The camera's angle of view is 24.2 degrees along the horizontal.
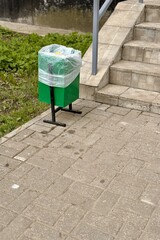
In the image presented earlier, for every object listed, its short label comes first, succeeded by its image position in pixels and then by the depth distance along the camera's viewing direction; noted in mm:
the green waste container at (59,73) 4133
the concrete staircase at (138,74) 4887
